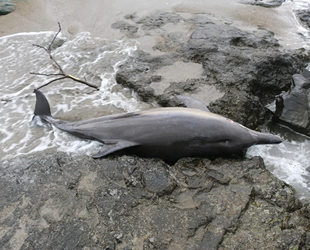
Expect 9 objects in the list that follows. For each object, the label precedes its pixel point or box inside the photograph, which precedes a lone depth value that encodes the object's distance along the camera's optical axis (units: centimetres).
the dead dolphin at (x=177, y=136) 392
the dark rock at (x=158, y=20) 780
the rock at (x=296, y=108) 485
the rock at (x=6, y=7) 918
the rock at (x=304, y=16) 812
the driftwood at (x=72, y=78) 569
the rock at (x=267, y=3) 913
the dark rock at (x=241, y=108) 479
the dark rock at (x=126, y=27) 767
